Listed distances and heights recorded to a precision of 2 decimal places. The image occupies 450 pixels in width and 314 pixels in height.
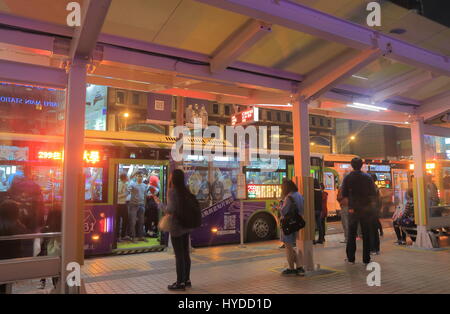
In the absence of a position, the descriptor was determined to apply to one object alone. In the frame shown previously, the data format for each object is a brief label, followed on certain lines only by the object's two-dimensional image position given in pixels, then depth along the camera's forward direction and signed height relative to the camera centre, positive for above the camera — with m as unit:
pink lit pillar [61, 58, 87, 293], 4.36 +0.35
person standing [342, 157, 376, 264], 6.79 -0.16
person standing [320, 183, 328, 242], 10.40 -0.43
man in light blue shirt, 9.37 -0.33
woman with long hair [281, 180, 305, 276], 6.08 -0.29
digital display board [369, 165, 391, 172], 15.11 +1.08
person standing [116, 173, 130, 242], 9.38 -0.30
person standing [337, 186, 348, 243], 9.55 -0.60
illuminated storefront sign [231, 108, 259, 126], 10.40 +2.32
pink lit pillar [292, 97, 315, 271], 6.55 +0.35
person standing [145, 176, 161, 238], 9.87 -0.36
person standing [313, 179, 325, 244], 9.73 -0.41
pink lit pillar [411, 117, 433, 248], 8.73 +0.22
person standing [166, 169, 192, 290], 5.35 -0.51
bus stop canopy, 4.57 +2.24
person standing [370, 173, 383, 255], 7.59 -0.96
